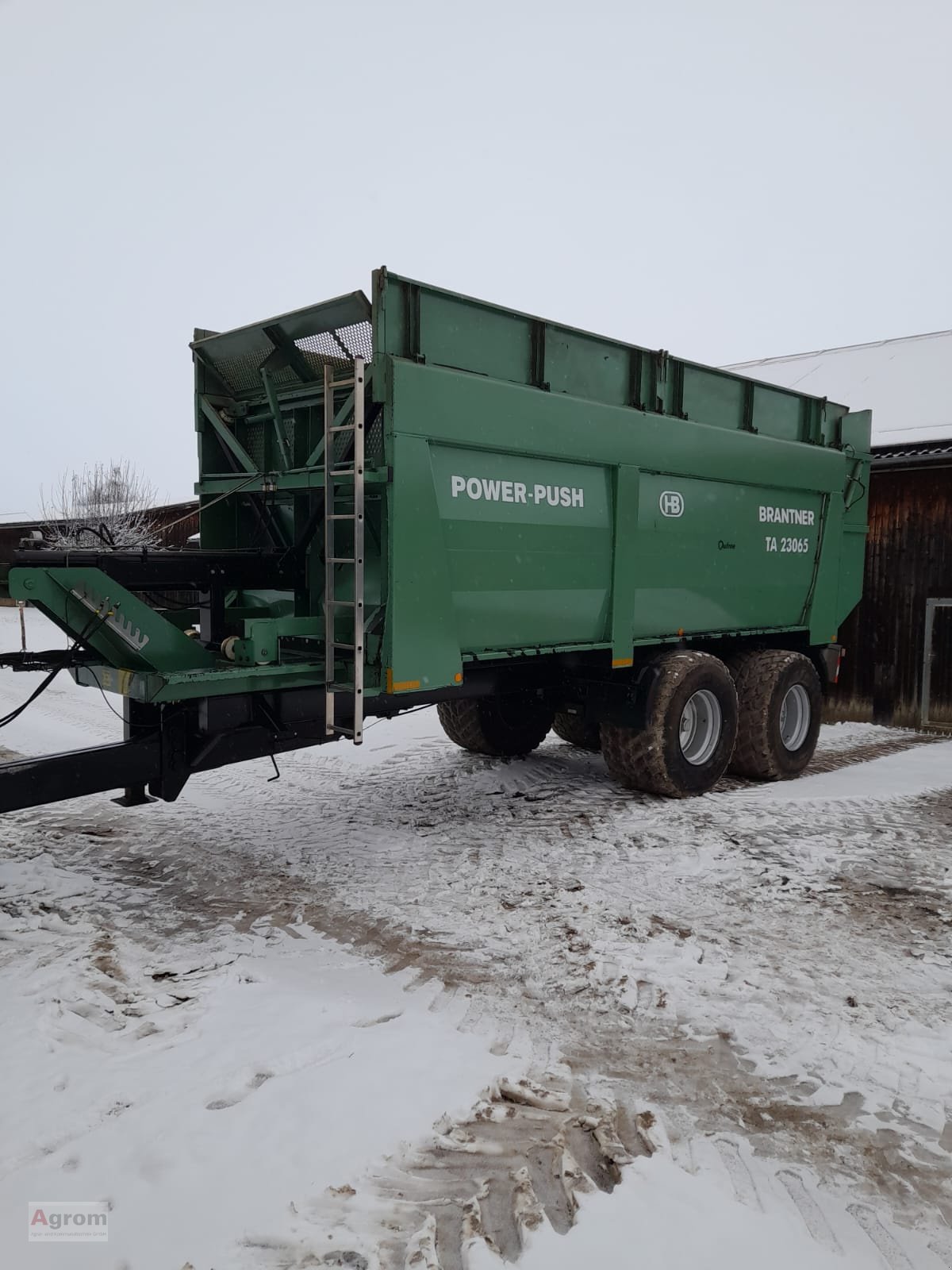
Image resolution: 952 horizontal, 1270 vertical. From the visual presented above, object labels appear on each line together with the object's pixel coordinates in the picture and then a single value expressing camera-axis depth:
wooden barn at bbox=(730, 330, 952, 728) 11.02
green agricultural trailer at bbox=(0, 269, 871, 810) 4.86
